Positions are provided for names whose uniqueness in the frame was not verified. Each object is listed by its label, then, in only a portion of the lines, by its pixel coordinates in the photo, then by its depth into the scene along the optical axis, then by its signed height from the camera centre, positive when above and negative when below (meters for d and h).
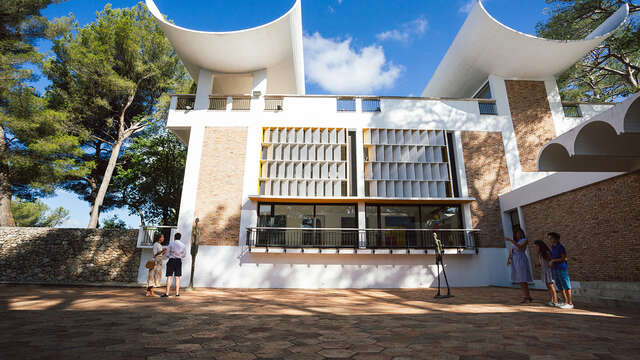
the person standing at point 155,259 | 7.49 -0.22
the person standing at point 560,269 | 5.45 -0.29
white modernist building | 11.18 +3.77
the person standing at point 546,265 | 5.73 -0.24
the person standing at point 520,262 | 6.34 -0.19
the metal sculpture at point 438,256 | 7.54 -0.08
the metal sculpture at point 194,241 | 9.05 +0.32
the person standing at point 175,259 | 7.14 -0.19
